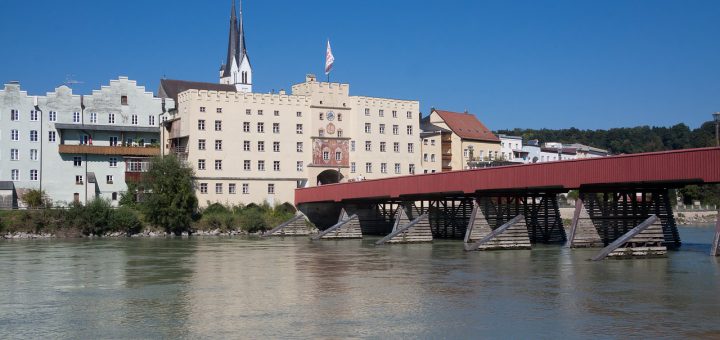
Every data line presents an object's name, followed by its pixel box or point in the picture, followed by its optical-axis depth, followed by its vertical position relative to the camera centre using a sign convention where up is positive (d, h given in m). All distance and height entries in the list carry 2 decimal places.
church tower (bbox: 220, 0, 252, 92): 135.12 +25.05
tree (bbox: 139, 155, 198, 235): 75.44 +1.65
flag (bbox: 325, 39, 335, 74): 81.94 +14.91
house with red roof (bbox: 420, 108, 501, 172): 99.06 +8.38
